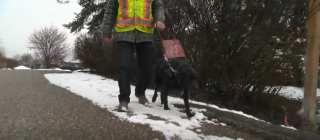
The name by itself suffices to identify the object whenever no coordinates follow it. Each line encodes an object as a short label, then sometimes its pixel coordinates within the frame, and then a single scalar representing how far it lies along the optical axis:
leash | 3.28
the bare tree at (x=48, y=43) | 44.97
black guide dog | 3.13
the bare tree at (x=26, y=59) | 83.78
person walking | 3.29
